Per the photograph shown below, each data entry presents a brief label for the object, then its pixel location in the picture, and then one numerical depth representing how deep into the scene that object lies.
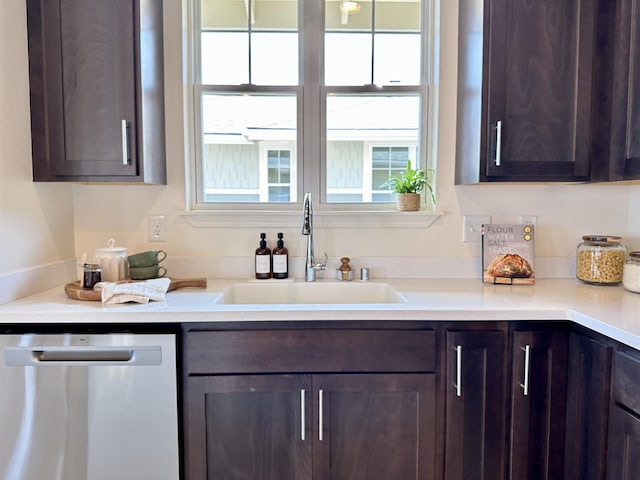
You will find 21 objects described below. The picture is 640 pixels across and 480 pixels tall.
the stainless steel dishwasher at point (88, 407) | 1.32
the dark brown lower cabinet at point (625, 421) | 1.11
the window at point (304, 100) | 1.98
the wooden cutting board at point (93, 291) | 1.47
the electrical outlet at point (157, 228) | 1.93
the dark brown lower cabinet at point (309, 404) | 1.36
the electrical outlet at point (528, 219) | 1.95
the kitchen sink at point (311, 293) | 1.83
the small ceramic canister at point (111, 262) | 1.62
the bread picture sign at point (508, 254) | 1.79
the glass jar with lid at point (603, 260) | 1.74
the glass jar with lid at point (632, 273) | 1.58
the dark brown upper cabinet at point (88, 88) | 1.56
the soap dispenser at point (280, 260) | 1.87
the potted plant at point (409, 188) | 1.92
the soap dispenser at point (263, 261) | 1.87
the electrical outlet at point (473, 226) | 1.95
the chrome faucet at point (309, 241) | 1.76
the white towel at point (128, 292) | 1.41
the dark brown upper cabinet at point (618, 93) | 1.49
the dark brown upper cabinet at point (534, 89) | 1.61
